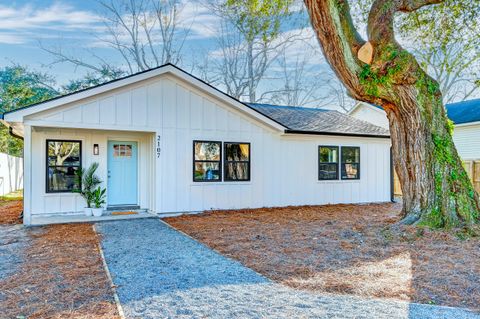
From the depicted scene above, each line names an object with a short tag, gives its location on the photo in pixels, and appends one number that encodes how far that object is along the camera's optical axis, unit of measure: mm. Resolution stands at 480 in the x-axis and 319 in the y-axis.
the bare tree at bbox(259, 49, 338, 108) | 26547
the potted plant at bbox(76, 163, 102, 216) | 8898
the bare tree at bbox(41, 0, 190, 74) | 23344
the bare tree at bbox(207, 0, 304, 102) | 24594
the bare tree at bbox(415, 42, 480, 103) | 24422
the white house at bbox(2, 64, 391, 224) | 8461
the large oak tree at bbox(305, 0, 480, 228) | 6637
